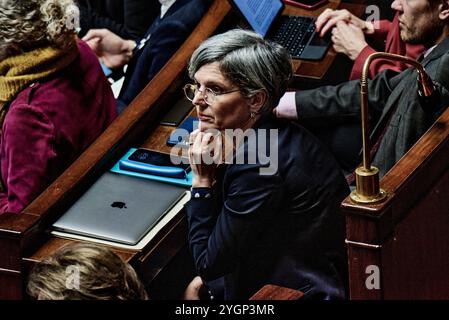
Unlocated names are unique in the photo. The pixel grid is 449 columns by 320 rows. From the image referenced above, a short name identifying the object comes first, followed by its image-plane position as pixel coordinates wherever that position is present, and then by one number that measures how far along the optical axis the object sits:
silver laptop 6.92
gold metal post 6.18
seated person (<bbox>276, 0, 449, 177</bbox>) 7.10
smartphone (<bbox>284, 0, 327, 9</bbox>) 9.05
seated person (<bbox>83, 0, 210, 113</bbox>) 8.66
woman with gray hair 6.54
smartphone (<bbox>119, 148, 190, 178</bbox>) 7.38
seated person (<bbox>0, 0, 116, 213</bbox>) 7.30
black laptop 8.52
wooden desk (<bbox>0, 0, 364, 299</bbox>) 6.78
